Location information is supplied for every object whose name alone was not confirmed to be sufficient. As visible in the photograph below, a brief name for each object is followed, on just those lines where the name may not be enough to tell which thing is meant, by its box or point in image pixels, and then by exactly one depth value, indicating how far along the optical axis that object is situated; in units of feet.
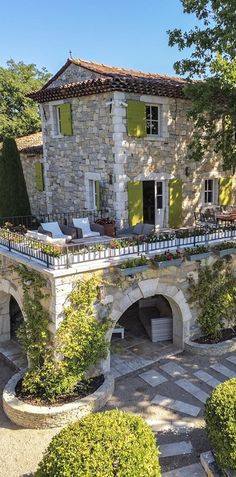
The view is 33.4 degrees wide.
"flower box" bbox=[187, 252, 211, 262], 35.85
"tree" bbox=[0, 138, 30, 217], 52.70
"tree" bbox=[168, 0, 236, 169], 35.27
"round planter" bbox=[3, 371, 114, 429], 28.55
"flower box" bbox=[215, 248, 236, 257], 37.97
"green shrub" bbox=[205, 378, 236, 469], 21.17
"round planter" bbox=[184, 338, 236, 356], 37.60
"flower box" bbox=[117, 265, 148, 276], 31.82
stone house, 43.04
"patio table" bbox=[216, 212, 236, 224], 42.83
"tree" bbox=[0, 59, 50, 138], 101.91
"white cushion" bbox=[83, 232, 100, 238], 43.96
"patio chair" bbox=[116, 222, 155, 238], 41.55
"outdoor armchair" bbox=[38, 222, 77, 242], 43.74
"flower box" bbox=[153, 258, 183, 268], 33.47
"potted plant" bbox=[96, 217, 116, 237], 43.96
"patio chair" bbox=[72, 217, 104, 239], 43.80
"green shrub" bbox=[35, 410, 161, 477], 18.48
